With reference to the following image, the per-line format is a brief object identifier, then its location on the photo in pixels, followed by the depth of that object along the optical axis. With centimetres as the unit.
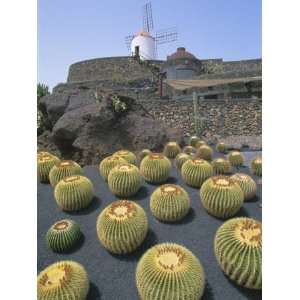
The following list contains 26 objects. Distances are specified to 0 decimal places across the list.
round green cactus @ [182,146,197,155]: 595
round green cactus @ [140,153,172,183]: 414
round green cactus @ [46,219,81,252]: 275
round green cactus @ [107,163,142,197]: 369
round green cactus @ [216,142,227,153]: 721
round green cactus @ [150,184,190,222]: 306
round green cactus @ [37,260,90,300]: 190
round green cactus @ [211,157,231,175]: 459
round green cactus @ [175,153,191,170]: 481
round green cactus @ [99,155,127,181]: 437
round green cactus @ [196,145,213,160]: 554
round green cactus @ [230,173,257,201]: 361
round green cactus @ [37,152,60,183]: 441
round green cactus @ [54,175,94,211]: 343
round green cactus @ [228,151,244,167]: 541
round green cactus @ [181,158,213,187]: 393
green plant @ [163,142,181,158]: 564
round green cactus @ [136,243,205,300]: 183
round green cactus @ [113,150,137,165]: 473
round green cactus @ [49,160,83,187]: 405
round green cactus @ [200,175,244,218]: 306
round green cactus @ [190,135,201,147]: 712
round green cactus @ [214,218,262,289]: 199
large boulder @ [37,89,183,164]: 599
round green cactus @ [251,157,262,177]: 455
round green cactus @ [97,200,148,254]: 258
